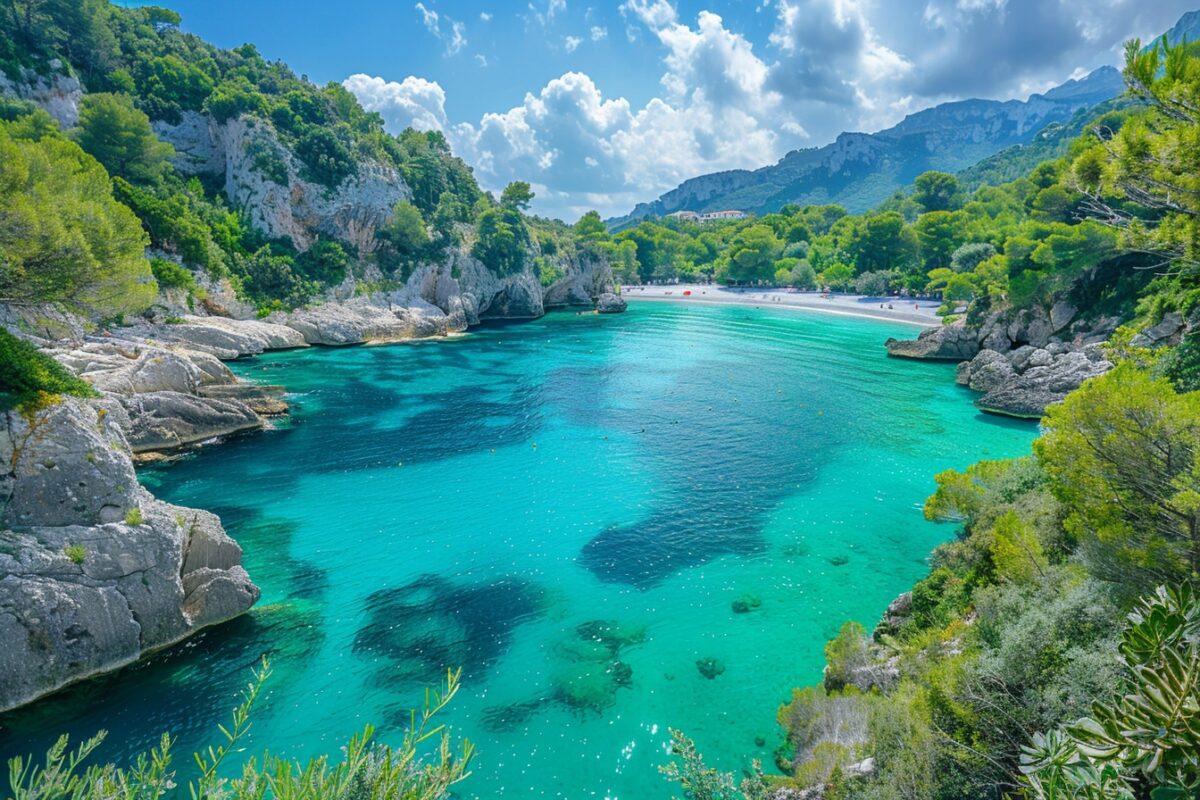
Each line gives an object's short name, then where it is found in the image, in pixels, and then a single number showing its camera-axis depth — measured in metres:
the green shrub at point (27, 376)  12.98
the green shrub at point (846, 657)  11.63
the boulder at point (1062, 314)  38.72
